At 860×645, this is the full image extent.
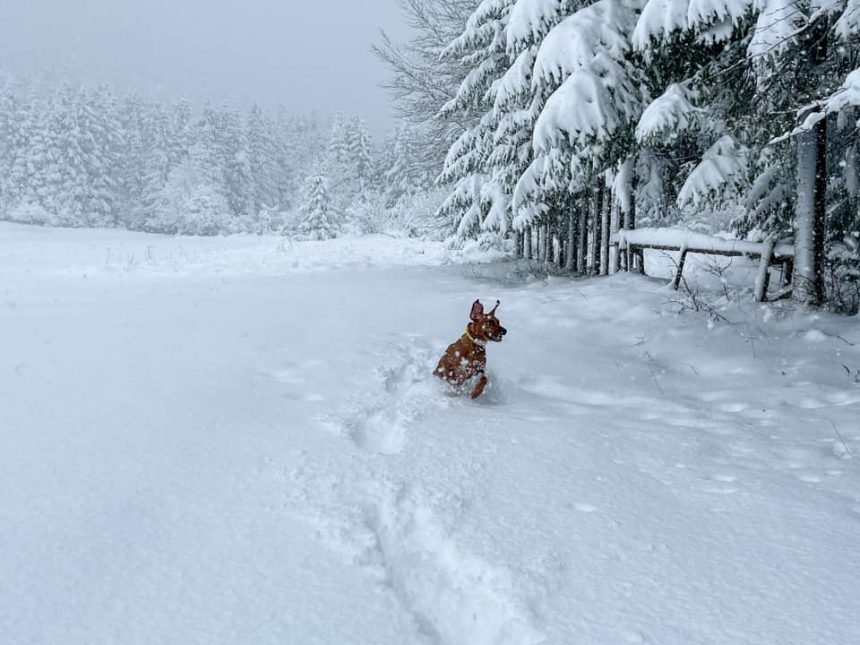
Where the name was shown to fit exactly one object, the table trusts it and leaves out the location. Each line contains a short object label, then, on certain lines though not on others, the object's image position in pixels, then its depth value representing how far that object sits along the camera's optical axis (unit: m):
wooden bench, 7.72
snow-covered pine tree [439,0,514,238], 11.91
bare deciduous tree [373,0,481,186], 15.83
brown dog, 5.00
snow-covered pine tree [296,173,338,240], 36.12
